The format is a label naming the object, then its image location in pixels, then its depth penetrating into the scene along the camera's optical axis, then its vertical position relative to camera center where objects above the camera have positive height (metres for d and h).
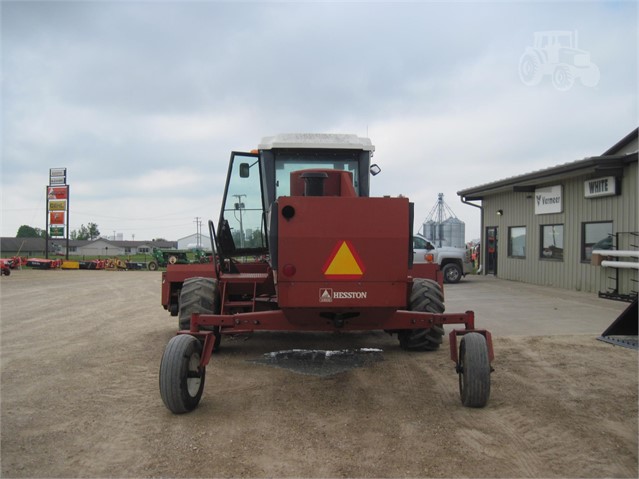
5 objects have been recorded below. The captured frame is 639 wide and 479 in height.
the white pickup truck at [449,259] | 18.36 -0.35
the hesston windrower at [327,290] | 4.70 -0.45
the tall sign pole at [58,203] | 40.19 +3.37
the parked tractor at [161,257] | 35.69 -0.65
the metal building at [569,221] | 13.37 +0.89
